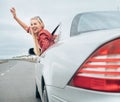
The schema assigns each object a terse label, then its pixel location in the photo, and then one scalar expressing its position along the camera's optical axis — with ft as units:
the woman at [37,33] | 9.78
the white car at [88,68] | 4.41
